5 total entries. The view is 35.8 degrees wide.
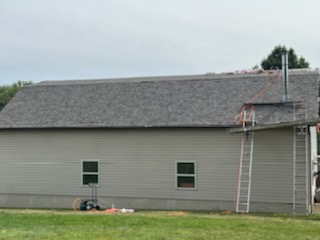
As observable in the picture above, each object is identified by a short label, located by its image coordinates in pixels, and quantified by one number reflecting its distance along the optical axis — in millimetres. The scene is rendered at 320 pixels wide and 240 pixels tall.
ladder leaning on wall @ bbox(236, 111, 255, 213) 17797
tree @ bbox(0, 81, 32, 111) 53906
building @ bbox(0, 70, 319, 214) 17766
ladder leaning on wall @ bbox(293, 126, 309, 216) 17078
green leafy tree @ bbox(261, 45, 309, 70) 54609
